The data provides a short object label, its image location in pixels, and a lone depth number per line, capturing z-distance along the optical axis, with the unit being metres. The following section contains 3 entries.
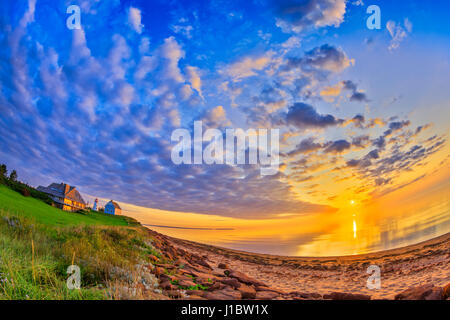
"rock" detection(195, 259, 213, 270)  11.70
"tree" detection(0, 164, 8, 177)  30.23
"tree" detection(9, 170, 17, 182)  31.02
